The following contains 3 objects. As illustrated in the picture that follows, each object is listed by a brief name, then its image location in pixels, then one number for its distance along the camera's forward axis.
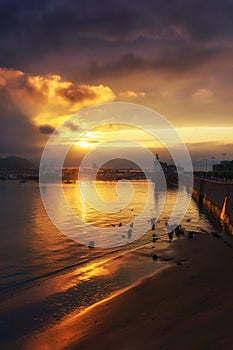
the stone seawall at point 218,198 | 36.85
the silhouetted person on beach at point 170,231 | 30.37
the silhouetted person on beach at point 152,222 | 36.94
